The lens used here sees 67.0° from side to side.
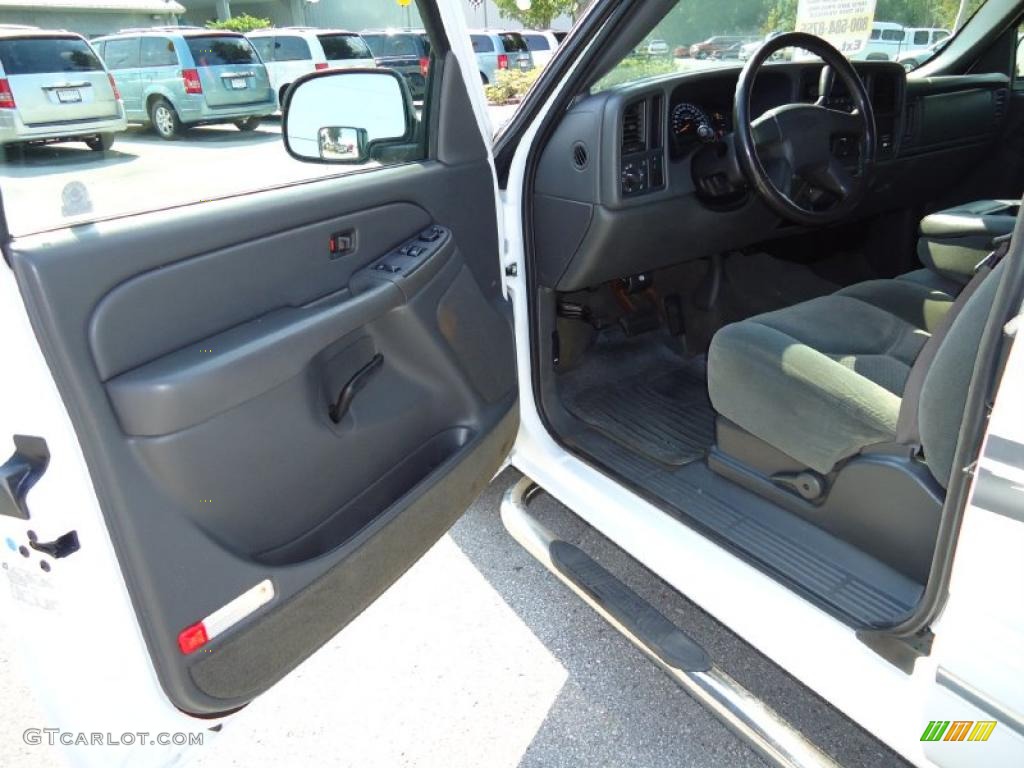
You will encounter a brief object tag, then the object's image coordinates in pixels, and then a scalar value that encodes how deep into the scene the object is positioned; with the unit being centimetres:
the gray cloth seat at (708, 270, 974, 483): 149
